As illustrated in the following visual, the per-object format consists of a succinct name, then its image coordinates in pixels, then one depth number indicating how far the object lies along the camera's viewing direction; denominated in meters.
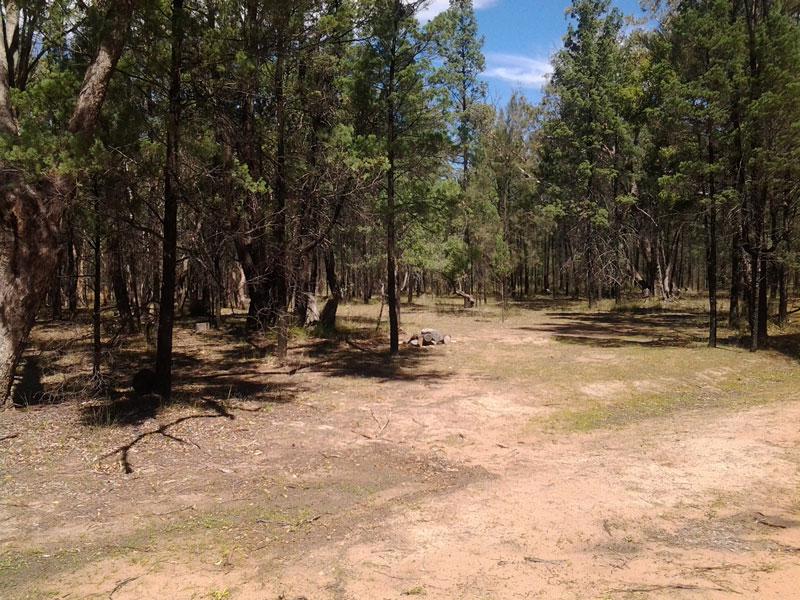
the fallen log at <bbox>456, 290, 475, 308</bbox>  36.66
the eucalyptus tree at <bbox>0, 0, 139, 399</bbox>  8.20
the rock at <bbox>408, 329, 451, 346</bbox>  18.44
